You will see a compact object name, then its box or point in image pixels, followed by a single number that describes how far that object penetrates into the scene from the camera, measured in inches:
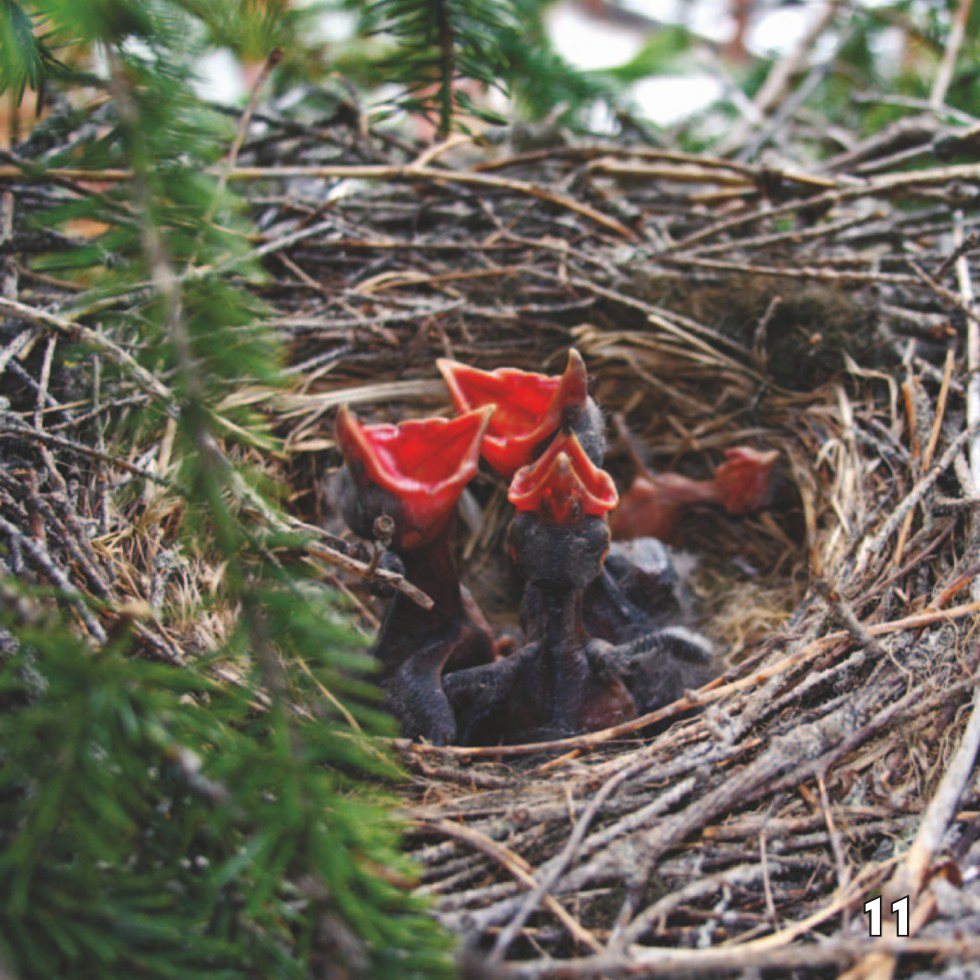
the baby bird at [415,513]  22.1
